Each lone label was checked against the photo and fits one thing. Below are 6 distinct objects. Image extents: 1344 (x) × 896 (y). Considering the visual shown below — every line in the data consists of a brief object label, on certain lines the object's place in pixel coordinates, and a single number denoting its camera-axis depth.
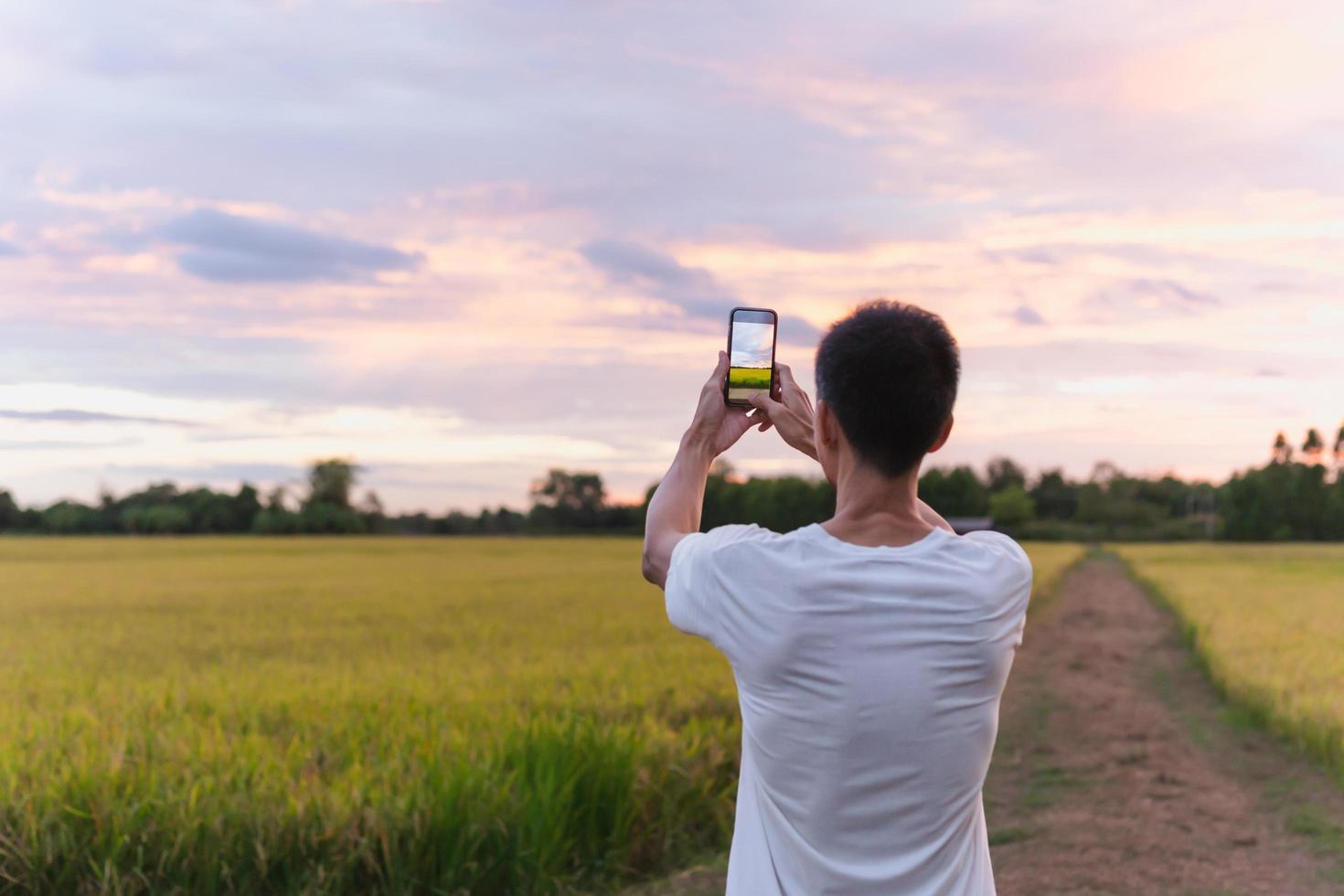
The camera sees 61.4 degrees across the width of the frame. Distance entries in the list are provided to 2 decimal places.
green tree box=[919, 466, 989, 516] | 88.88
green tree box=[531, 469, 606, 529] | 71.81
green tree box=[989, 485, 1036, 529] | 114.75
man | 1.89
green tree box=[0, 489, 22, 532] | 61.16
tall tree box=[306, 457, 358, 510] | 80.62
